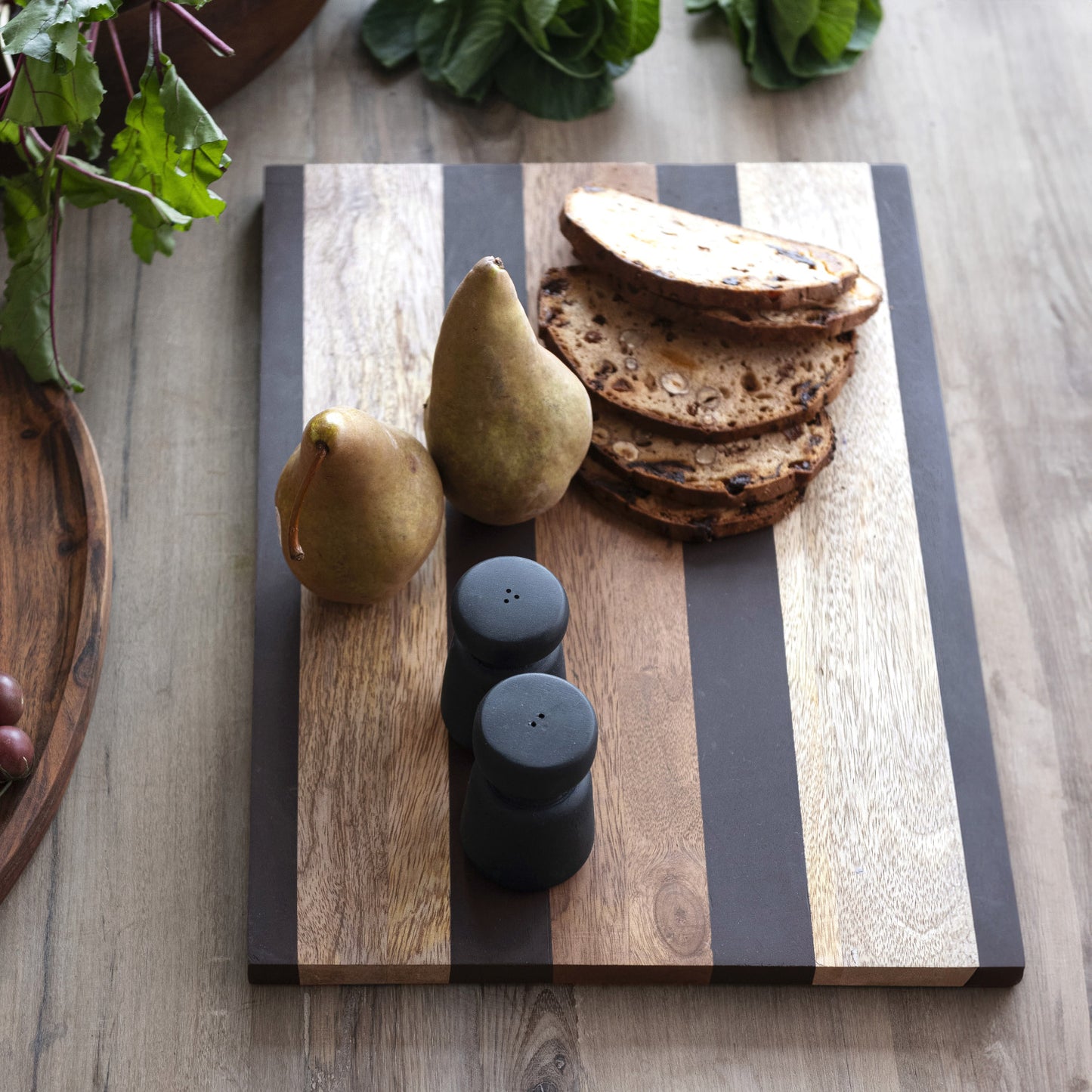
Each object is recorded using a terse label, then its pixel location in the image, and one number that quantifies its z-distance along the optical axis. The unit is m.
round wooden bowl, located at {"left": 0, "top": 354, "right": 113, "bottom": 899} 0.98
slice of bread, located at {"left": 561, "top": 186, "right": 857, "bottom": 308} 1.04
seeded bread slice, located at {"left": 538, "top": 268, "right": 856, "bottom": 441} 1.04
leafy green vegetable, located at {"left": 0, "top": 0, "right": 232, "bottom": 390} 0.96
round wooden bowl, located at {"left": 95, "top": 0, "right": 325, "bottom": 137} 1.09
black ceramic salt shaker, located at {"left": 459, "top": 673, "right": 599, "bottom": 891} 0.89
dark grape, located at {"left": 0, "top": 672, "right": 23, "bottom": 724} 0.97
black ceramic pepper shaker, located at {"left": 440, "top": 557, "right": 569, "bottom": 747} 0.92
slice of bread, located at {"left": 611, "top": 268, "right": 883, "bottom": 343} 1.04
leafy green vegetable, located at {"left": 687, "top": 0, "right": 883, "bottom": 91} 1.21
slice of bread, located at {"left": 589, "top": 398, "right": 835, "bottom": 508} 1.03
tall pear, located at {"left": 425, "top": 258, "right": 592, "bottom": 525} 0.96
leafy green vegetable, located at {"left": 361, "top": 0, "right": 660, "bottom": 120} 1.18
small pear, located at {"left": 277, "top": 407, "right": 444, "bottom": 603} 0.93
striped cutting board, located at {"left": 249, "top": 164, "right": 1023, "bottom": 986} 0.95
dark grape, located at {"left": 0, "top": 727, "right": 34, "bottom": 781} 0.96
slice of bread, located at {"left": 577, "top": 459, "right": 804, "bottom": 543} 1.03
